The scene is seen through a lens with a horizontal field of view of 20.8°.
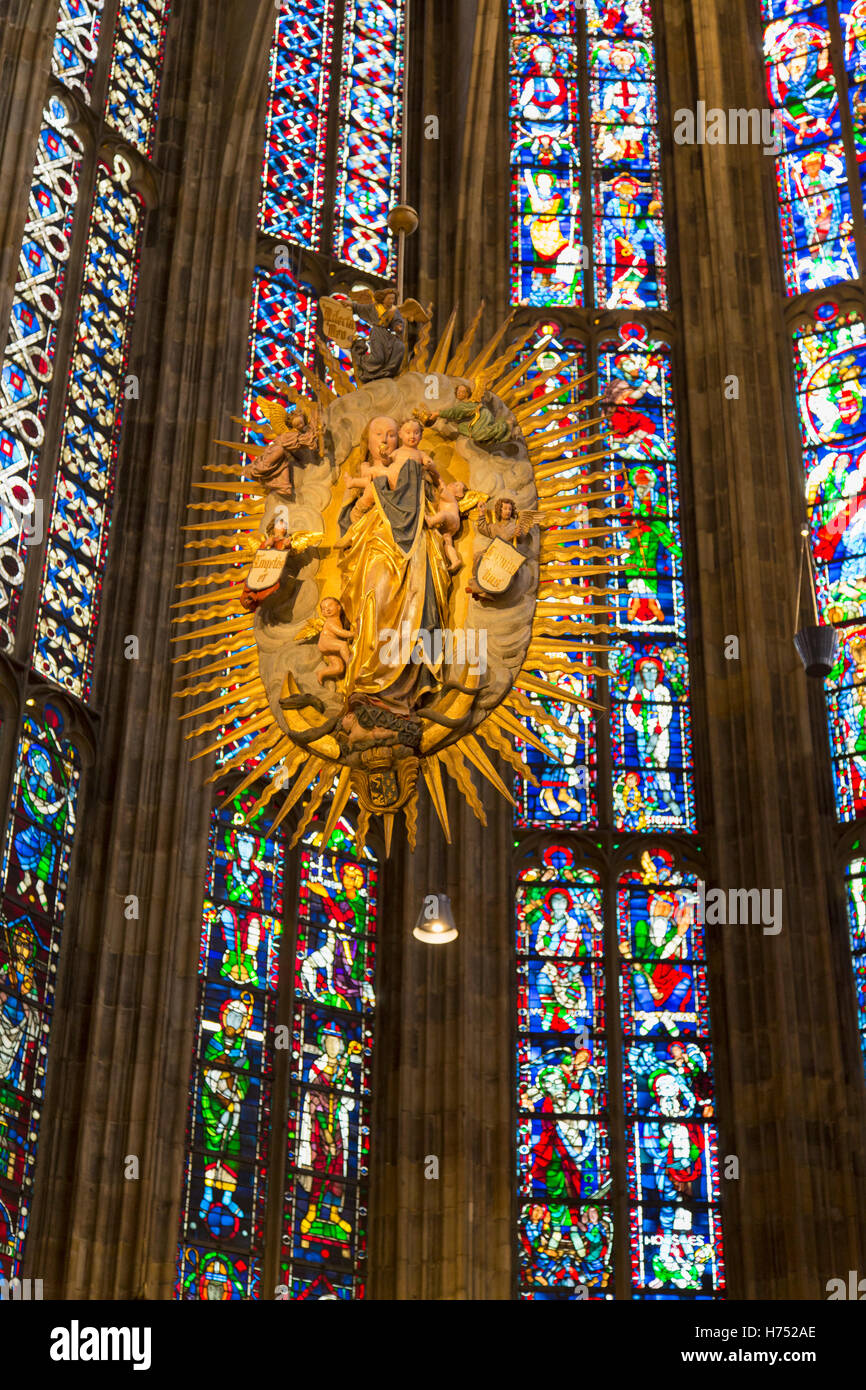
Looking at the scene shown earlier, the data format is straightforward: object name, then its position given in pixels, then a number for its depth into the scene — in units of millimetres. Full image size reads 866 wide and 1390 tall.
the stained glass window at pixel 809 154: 18125
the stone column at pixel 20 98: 14328
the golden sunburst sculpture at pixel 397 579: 10438
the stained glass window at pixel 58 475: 13484
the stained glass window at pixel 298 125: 17750
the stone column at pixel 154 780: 13273
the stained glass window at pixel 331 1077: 14352
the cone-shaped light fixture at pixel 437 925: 12805
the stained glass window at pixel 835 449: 16812
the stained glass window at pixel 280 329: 17016
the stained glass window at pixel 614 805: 14992
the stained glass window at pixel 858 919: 15398
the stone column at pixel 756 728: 14633
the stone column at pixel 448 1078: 14281
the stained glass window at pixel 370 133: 18047
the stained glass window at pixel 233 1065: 13938
